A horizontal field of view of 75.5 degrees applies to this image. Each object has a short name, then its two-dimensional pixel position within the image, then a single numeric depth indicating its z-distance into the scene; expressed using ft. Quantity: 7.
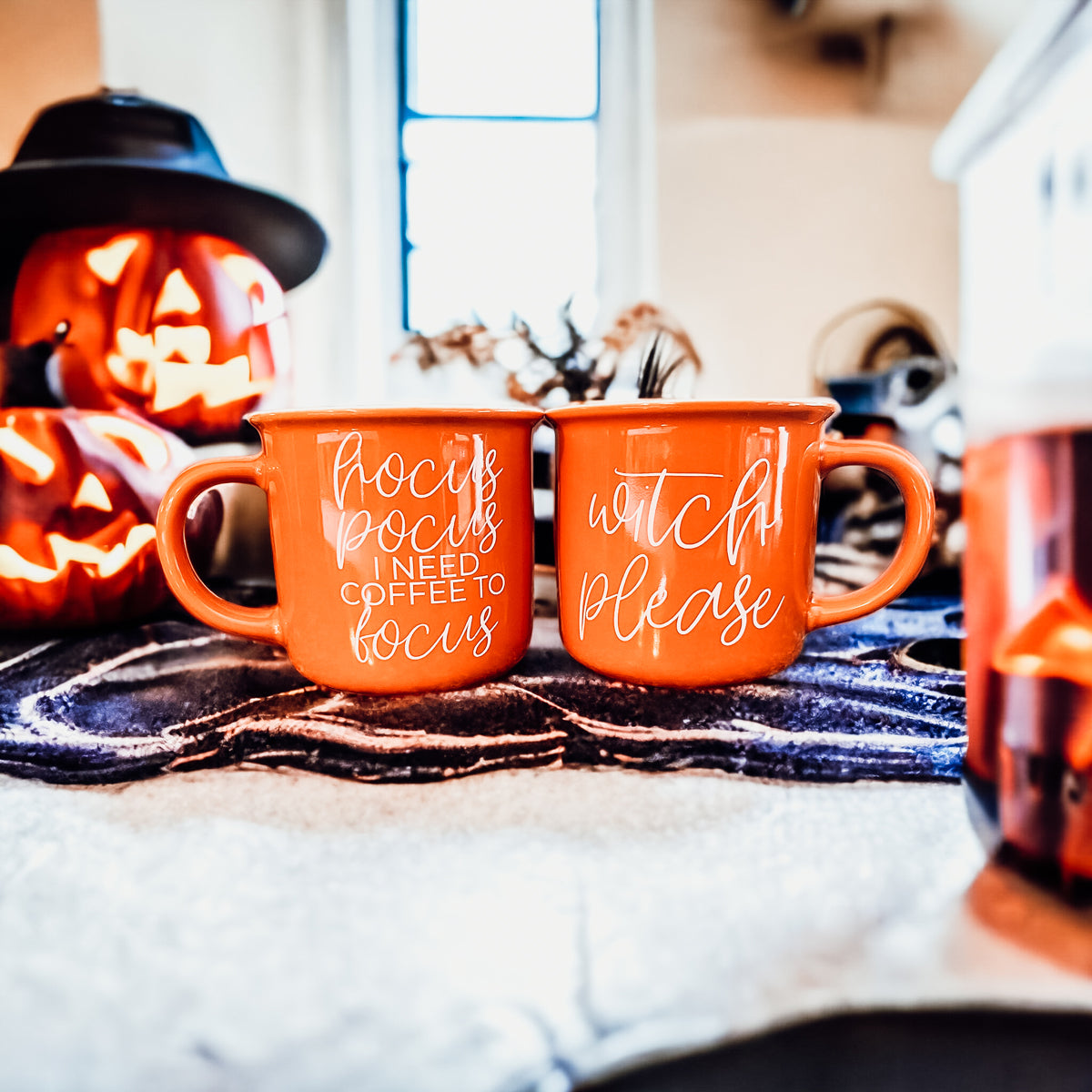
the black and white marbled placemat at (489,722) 0.96
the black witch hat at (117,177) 1.93
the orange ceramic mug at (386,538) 1.11
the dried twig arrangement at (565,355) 2.05
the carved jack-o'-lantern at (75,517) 1.64
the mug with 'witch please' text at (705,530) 1.11
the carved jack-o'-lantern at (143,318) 2.00
